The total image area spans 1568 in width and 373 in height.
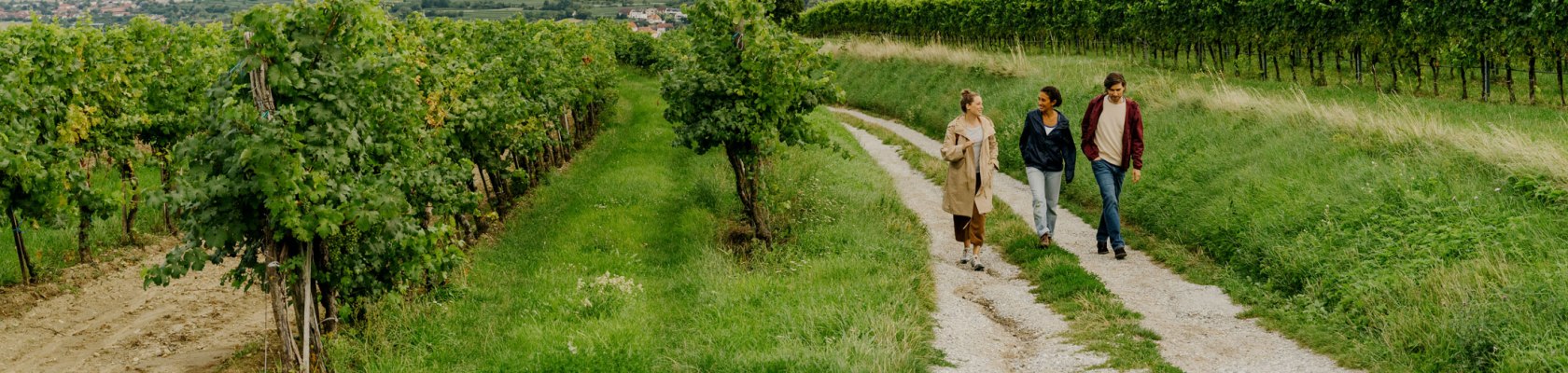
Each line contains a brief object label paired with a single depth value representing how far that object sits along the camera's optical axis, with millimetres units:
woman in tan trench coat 10969
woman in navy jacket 11281
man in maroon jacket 11047
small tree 12102
